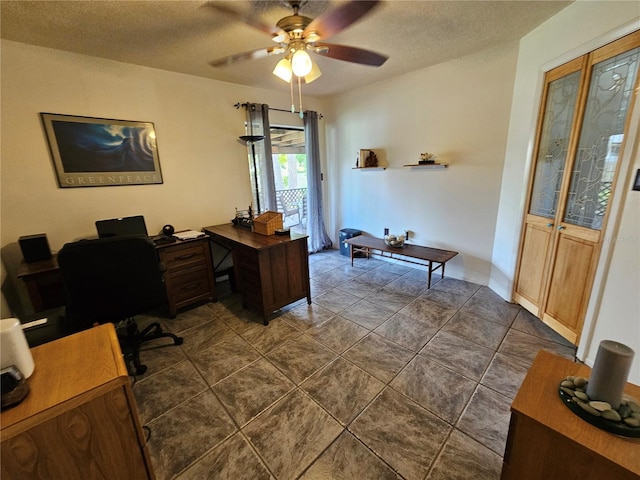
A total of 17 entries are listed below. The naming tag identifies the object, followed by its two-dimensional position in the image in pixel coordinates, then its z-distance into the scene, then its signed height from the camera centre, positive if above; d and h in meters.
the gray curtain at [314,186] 4.13 -0.20
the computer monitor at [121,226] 2.52 -0.44
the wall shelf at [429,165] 3.24 +0.05
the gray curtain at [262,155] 3.52 +0.26
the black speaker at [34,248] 2.23 -0.53
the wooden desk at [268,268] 2.46 -0.88
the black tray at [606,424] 0.79 -0.77
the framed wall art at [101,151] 2.43 +0.29
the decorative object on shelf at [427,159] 3.29 +0.13
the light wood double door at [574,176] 1.76 -0.09
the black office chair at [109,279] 1.66 -0.64
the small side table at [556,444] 0.76 -0.81
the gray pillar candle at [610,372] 0.80 -0.63
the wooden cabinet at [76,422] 0.74 -0.70
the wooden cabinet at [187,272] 2.62 -0.95
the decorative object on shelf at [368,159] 3.92 +0.19
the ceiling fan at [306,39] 1.46 +0.84
